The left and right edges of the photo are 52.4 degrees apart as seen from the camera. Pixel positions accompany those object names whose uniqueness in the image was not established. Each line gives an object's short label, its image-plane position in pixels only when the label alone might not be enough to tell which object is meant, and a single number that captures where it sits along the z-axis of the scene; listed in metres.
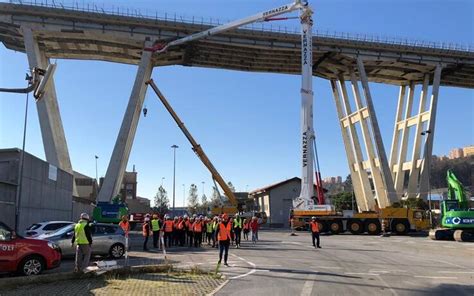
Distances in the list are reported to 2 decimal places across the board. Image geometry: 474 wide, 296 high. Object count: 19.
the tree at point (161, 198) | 112.98
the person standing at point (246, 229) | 34.59
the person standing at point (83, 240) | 13.52
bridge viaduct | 51.91
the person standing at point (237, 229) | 26.25
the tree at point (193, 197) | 113.19
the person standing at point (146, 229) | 23.52
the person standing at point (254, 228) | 29.72
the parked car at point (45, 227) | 20.53
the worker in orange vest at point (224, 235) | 15.73
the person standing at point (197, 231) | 26.03
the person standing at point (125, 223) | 24.10
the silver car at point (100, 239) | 17.88
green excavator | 31.59
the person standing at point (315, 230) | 24.80
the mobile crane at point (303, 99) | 39.81
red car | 12.68
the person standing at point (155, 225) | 23.90
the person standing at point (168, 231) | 26.11
